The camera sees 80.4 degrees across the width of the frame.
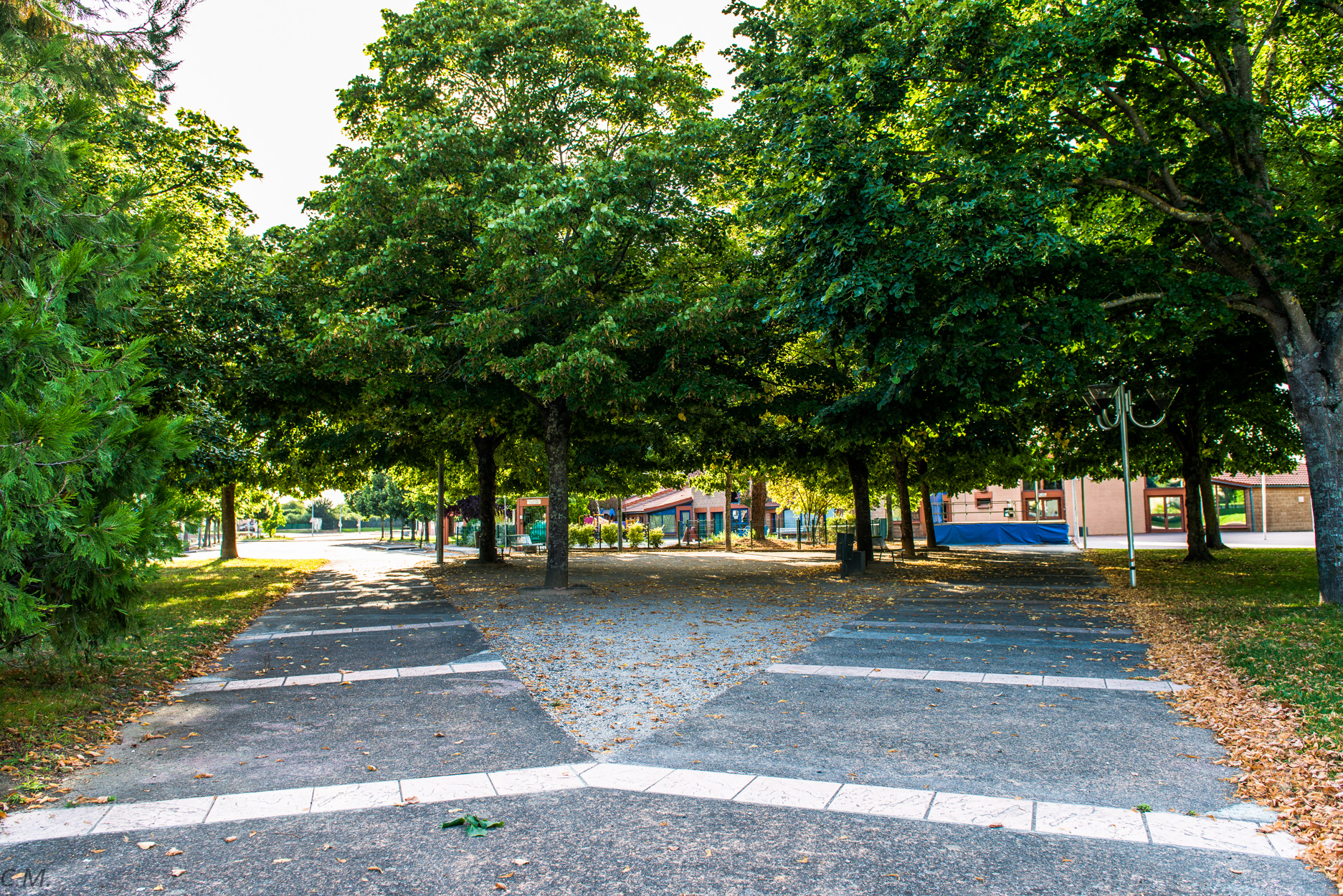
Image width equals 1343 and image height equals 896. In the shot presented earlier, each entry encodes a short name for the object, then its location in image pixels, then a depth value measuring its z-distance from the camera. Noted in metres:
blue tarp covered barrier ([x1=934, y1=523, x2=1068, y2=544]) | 33.34
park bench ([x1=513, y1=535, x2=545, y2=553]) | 32.22
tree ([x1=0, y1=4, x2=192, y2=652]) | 4.79
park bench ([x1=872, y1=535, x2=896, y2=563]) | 26.98
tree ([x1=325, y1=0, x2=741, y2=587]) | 12.38
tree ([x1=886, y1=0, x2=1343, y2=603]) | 10.73
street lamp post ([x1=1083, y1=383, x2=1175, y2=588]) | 14.55
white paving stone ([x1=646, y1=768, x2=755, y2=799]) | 4.61
